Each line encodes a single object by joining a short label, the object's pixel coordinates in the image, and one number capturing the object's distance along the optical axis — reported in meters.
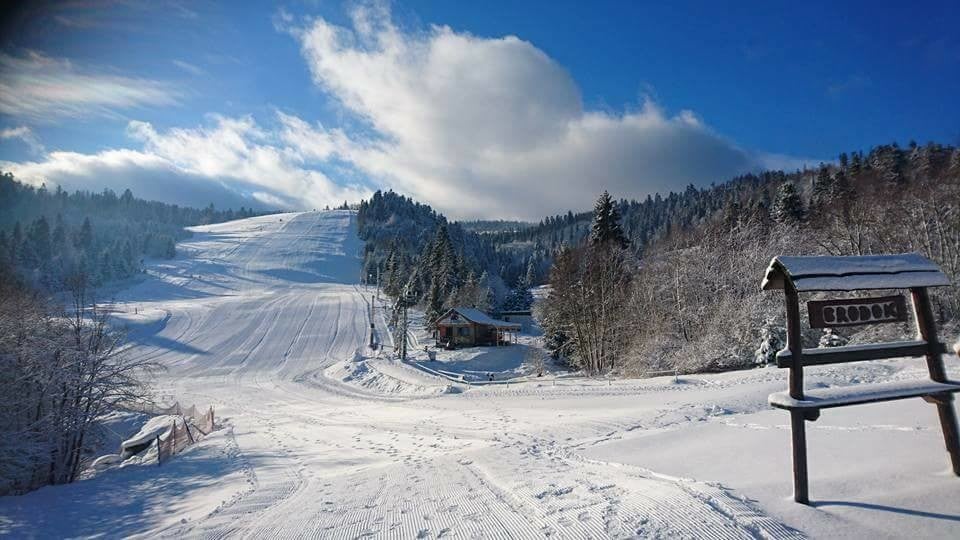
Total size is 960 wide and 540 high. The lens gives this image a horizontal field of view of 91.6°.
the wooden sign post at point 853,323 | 4.87
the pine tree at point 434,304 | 58.95
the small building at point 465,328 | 52.97
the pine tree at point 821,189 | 42.76
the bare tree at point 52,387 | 13.36
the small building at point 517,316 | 74.93
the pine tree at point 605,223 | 35.50
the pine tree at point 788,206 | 39.22
